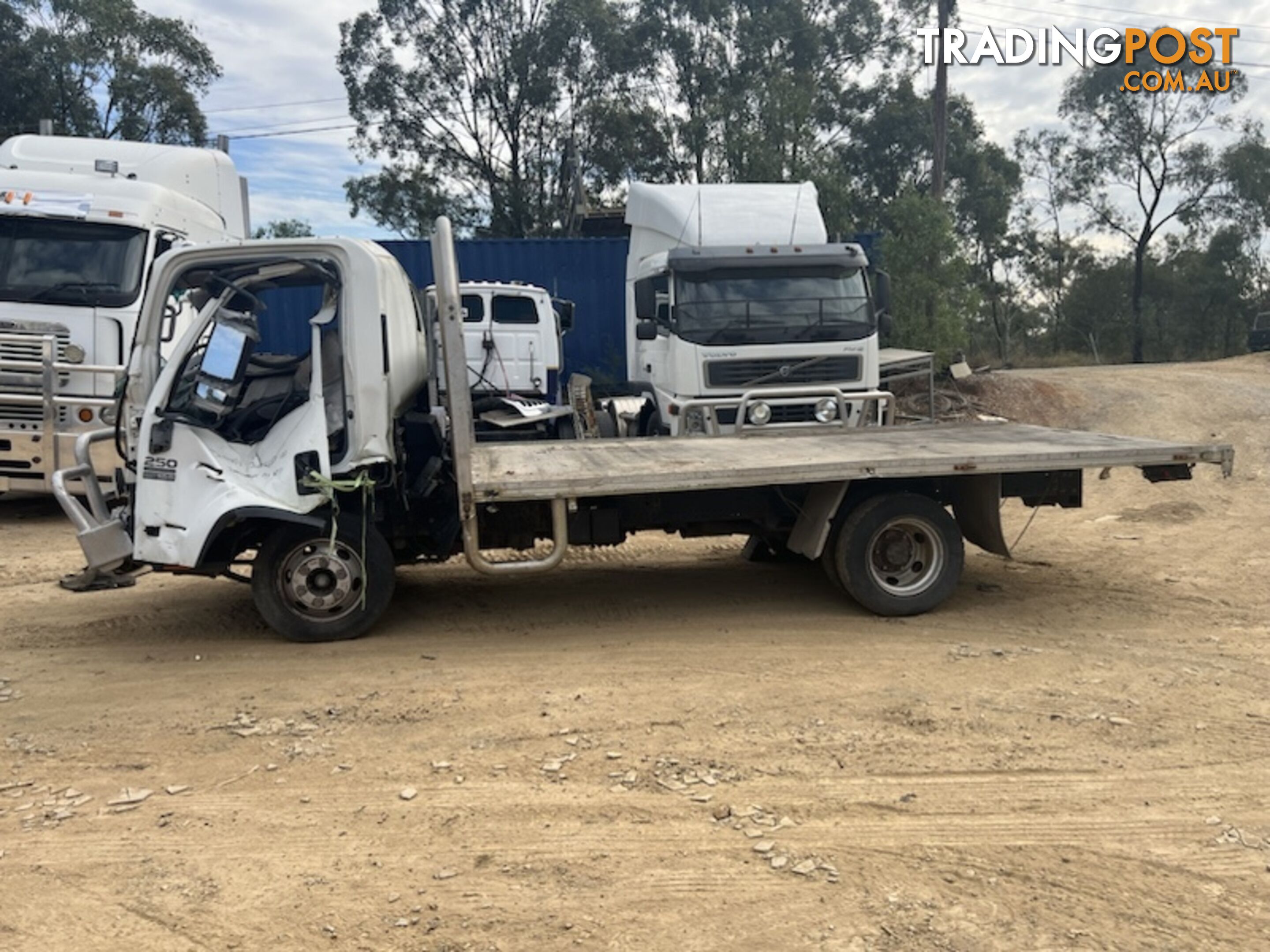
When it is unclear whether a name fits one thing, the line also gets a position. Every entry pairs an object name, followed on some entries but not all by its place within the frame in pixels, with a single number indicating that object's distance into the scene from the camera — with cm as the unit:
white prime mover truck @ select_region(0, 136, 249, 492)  970
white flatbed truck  537
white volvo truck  901
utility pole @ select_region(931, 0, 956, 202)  2123
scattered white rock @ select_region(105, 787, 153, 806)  379
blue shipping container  1766
